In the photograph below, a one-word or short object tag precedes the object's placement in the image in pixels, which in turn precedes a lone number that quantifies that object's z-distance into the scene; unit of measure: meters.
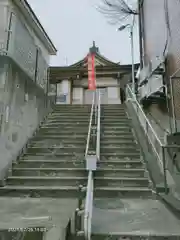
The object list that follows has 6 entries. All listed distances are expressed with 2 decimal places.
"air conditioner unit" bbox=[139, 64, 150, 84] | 6.49
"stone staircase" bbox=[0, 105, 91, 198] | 3.78
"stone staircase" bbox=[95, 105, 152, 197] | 3.83
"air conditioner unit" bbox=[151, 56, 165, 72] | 5.50
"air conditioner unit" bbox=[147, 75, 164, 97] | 5.44
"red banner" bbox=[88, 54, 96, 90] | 11.80
